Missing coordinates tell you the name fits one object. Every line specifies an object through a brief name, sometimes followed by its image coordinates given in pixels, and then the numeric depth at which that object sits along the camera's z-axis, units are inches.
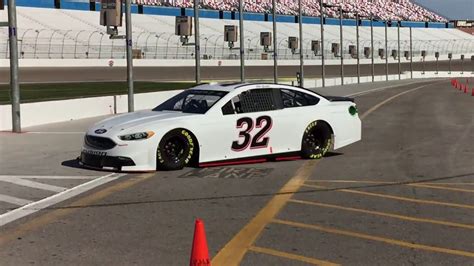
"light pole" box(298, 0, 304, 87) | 1807.1
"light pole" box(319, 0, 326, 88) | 2081.0
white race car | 385.4
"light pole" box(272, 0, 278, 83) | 1519.2
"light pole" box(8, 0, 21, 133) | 633.6
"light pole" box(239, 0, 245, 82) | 1234.6
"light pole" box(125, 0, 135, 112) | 762.2
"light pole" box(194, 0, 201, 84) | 982.4
